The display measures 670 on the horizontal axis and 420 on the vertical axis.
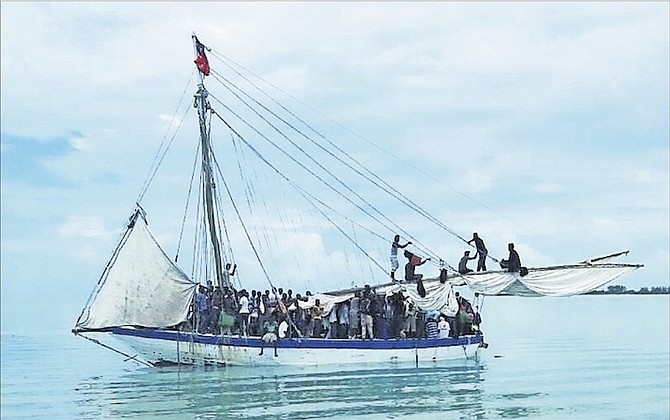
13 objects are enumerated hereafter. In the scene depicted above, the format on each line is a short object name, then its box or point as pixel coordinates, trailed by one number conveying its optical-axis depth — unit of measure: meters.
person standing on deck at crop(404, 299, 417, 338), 35.56
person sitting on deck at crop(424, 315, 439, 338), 36.06
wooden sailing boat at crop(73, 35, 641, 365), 32.34
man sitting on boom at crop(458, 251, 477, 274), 34.69
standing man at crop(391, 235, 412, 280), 34.75
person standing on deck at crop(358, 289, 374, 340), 34.41
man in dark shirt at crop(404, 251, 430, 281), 34.88
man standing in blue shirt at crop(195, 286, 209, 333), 33.53
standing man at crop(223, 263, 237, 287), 35.62
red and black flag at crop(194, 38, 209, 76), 35.97
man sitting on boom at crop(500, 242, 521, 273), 31.70
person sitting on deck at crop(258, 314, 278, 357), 33.01
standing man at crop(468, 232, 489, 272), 34.00
